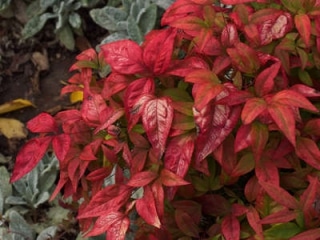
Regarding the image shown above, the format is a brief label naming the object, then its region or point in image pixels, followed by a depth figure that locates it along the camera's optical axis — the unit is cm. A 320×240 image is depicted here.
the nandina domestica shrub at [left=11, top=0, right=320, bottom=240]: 152
